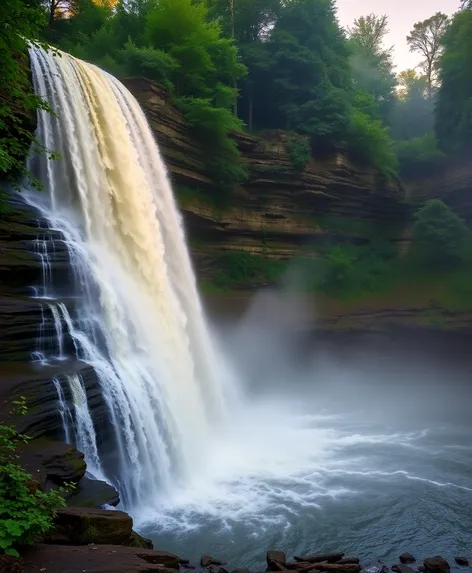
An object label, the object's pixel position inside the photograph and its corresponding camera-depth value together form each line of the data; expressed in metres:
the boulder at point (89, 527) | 5.87
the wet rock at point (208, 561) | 7.54
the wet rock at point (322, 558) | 7.49
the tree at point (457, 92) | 28.78
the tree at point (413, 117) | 39.69
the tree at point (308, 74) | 26.72
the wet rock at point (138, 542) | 6.45
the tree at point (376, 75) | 38.88
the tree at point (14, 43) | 7.70
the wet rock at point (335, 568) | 7.13
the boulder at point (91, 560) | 5.05
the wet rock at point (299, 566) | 7.05
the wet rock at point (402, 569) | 7.28
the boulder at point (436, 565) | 7.28
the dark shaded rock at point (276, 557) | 7.35
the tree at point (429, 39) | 45.59
